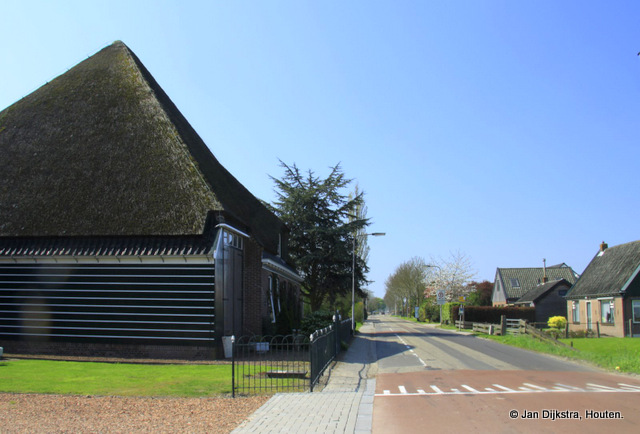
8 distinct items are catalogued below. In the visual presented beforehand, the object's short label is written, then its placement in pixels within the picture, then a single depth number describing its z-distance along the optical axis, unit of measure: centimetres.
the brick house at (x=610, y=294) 3428
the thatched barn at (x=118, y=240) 1739
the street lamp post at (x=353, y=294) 3338
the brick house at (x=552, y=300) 5459
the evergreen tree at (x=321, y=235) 3822
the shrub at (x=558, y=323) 3652
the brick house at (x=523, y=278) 6456
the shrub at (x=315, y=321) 2148
